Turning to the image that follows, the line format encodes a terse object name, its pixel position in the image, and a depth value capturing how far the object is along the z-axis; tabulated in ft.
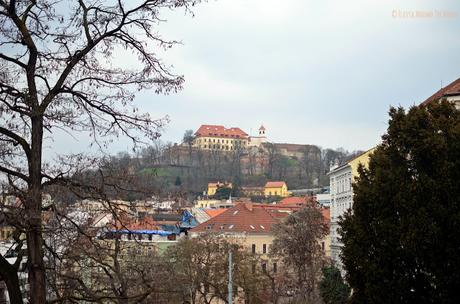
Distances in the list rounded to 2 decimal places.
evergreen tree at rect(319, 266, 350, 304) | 105.29
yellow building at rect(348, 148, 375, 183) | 141.38
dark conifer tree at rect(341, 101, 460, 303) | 50.98
